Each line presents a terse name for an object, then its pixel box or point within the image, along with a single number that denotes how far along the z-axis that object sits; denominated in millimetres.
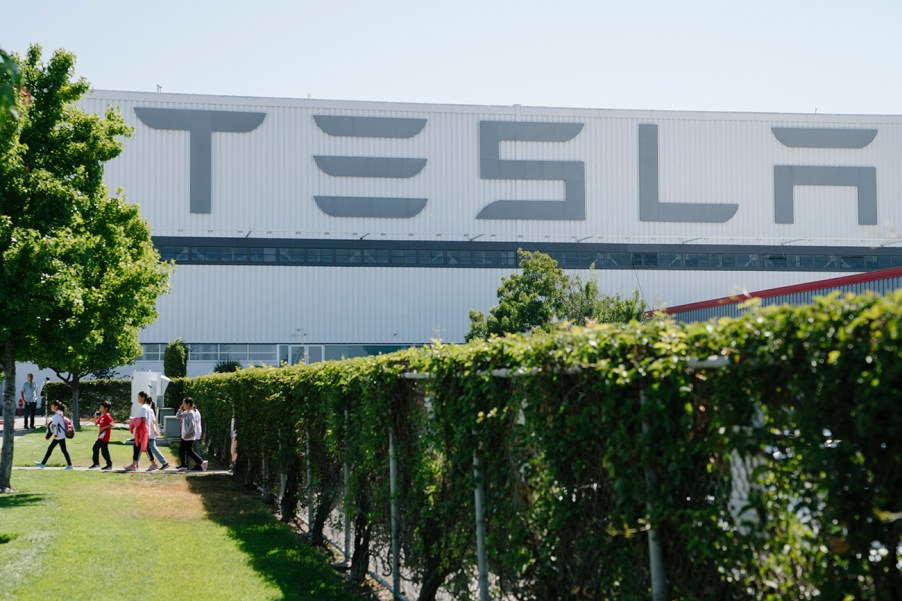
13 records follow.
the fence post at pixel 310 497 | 11289
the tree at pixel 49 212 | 14039
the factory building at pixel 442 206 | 48500
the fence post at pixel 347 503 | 9116
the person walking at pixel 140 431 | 19250
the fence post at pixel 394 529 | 7891
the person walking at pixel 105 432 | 19359
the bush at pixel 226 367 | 40531
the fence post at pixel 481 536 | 5895
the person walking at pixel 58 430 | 19125
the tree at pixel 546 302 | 36344
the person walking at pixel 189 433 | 19281
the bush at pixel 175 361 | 39281
